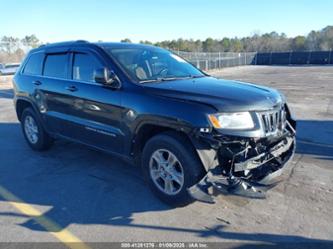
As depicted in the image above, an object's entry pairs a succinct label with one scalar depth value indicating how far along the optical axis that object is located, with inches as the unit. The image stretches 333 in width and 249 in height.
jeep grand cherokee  137.6
